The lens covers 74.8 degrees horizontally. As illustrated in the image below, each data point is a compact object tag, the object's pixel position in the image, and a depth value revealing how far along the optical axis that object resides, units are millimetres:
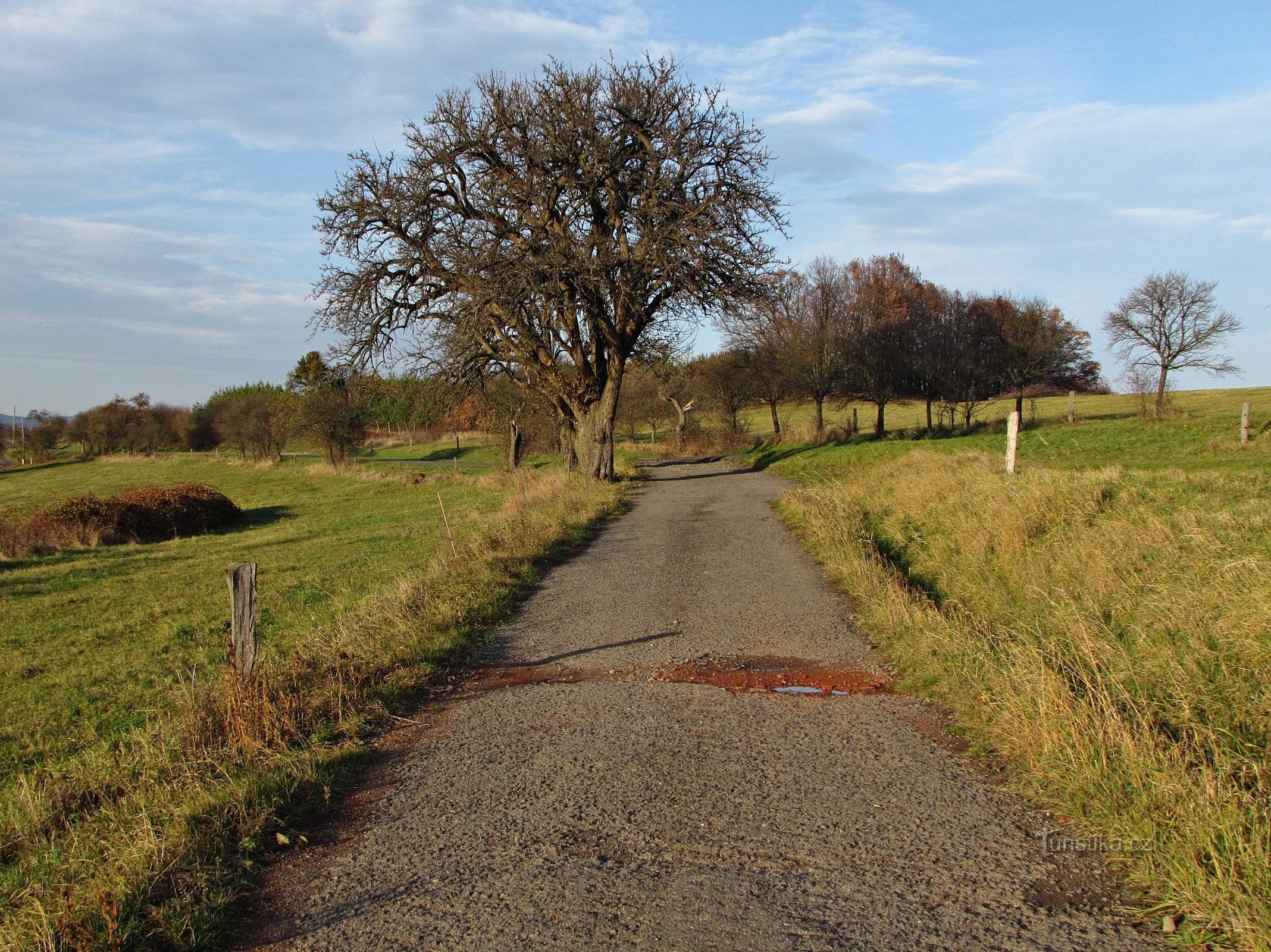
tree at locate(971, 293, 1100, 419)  46688
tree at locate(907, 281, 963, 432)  41625
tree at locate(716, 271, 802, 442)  42094
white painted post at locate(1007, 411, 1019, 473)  17125
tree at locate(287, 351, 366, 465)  45031
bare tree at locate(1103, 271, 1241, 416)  39281
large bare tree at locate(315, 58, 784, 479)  21516
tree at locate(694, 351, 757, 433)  45531
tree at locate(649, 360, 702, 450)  47062
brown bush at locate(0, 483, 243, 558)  23594
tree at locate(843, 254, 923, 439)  41719
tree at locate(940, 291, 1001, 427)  41688
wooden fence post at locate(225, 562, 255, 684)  5914
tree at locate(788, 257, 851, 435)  41562
